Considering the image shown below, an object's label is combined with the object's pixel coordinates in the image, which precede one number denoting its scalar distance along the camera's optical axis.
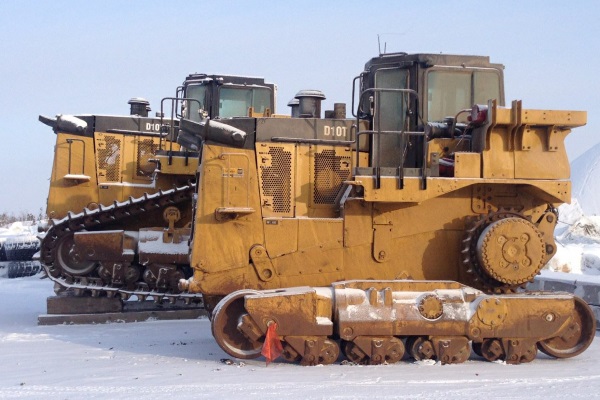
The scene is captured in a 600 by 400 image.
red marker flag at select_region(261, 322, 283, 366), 8.73
